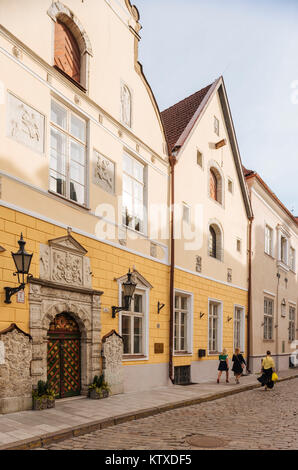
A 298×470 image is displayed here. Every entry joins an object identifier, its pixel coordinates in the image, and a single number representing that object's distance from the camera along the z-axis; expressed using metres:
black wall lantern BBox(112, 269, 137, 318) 13.03
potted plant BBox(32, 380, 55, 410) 10.04
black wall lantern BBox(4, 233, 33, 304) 9.55
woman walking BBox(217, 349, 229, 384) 17.92
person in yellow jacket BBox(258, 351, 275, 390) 16.86
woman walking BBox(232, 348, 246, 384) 18.14
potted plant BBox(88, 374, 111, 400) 11.95
